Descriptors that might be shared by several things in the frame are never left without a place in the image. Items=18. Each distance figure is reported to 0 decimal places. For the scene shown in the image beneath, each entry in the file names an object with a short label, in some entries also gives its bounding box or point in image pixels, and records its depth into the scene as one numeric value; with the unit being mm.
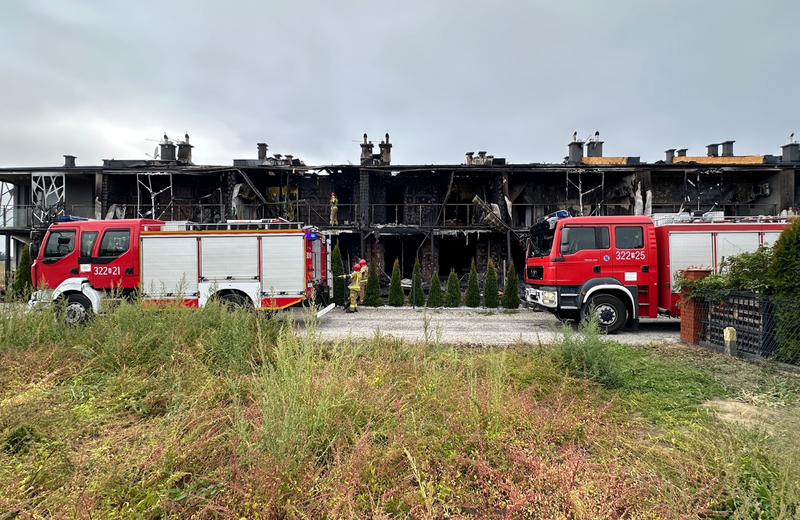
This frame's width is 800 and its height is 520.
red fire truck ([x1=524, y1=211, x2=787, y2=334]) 9156
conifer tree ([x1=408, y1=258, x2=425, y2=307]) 15509
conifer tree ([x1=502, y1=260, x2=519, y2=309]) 14211
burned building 18500
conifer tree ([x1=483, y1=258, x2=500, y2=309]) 14359
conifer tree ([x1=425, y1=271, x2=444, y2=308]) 14633
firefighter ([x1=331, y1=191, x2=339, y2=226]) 18700
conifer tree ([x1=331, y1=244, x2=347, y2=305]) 14820
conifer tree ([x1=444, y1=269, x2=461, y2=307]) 14625
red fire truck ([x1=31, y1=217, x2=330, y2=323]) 9492
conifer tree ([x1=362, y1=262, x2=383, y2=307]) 14844
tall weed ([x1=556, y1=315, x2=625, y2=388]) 4902
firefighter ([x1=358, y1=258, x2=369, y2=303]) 14022
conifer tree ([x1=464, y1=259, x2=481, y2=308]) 14703
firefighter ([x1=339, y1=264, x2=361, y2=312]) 13125
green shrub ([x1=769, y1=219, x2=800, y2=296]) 5896
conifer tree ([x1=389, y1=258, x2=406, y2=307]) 14961
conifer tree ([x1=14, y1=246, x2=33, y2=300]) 15664
